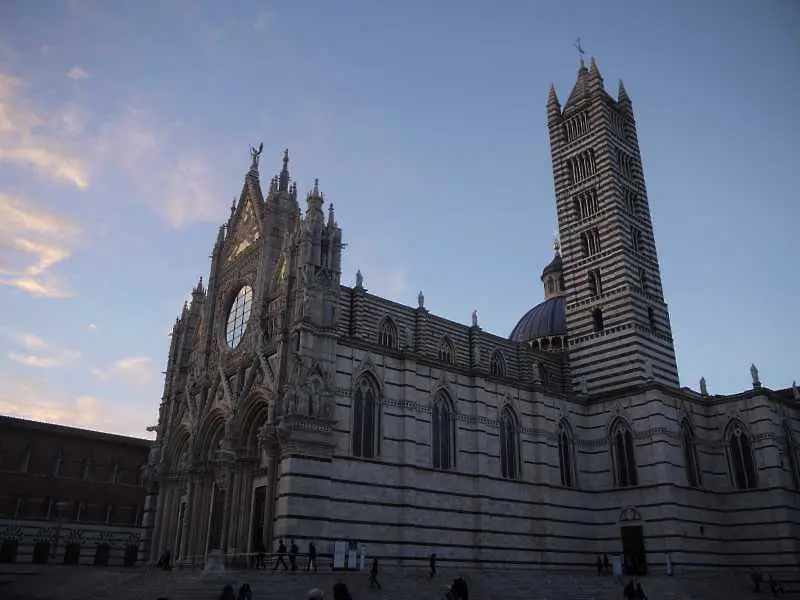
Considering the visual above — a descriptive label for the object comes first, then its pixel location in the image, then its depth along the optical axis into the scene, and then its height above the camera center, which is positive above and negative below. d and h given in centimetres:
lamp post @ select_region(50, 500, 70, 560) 2885 +197
